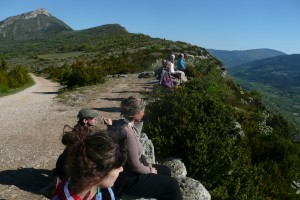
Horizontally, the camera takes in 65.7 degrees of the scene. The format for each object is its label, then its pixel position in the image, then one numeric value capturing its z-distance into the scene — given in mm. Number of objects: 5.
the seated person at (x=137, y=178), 2762
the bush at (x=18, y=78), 13816
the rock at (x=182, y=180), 3484
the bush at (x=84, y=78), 11745
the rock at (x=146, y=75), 13258
